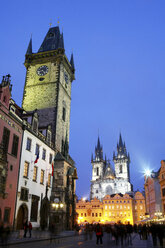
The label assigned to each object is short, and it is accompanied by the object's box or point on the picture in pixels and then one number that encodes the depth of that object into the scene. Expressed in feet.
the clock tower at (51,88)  137.39
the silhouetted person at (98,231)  55.47
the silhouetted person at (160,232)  49.12
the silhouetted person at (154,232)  52.38
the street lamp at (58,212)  108.58
